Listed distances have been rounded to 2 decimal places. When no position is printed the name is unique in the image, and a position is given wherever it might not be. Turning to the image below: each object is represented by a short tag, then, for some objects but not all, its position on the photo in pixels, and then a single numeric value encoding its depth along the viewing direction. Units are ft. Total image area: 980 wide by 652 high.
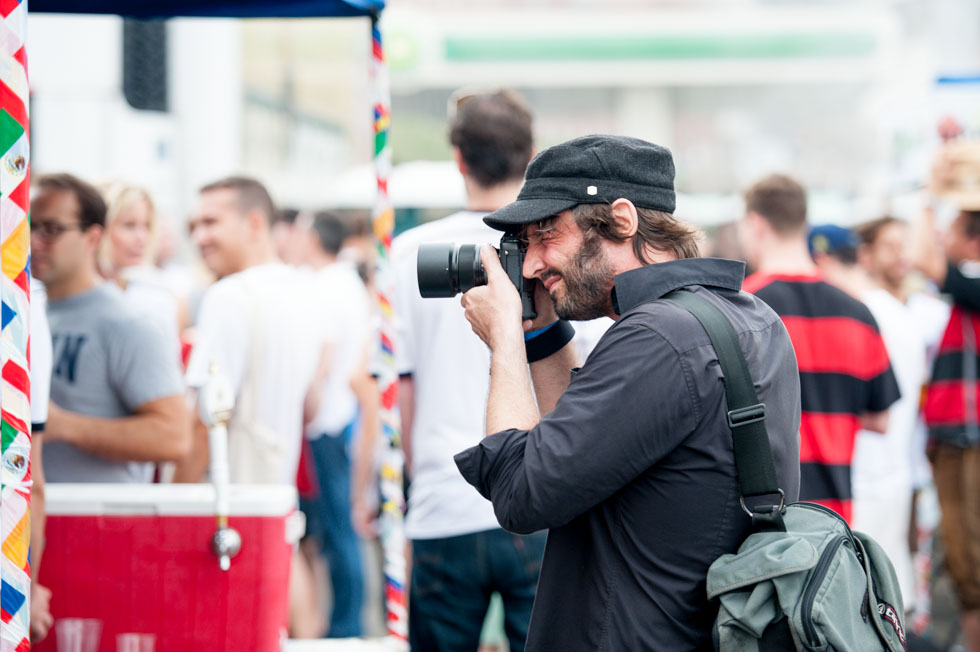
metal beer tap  18.15
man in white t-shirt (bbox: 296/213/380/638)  34.83
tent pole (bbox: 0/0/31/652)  13.92
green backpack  11.19
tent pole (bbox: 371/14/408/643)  21.13
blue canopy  20.61
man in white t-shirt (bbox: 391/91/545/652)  20.35
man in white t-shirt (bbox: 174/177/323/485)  26.07
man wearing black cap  11.64
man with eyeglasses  22.00
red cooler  18.42
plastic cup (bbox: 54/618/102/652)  18.57
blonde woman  31.14
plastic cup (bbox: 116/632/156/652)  18.51
